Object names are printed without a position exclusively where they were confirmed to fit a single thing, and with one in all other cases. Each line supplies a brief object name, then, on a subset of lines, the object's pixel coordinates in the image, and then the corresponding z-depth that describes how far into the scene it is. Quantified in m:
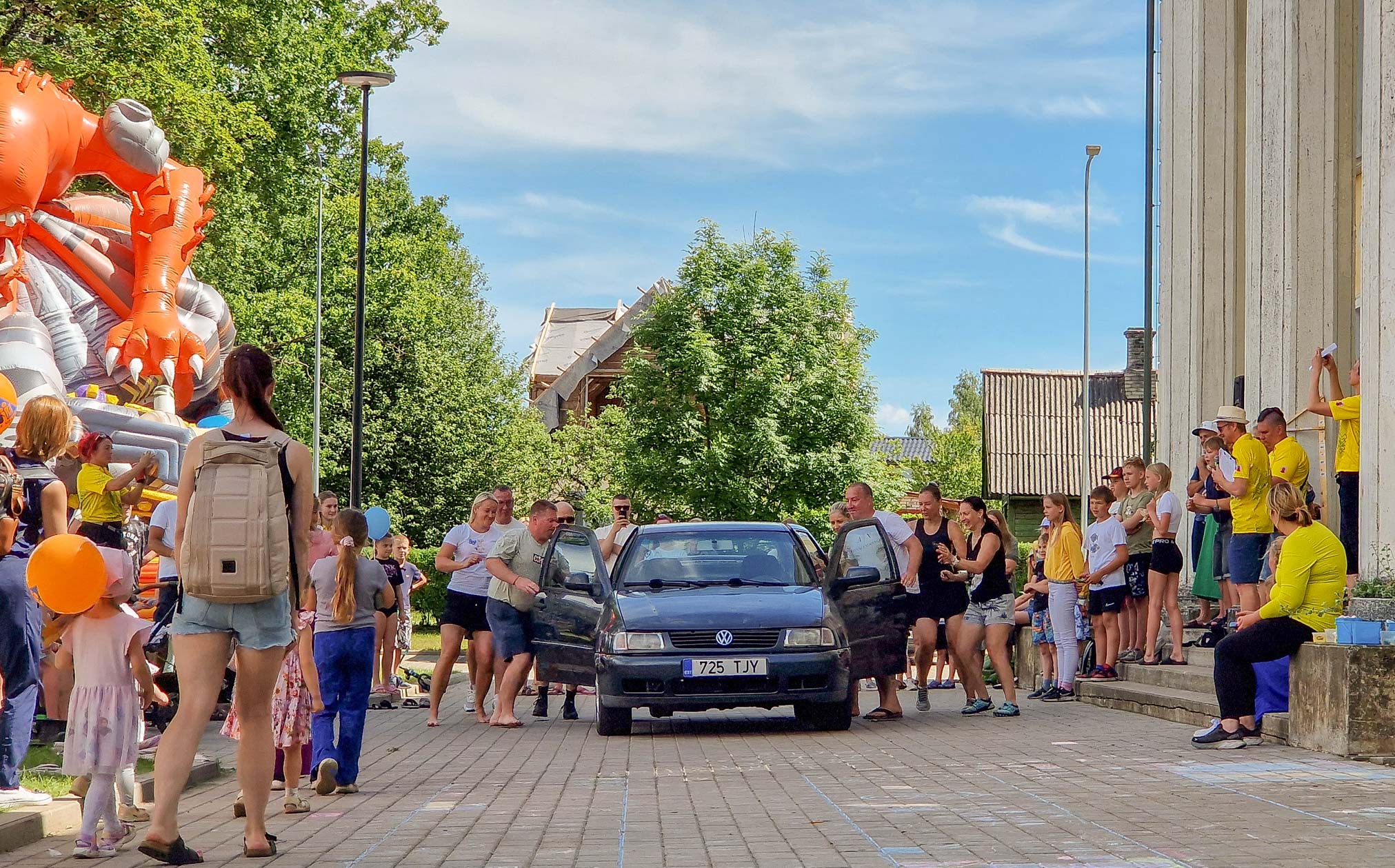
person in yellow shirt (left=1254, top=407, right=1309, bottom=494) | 13.89
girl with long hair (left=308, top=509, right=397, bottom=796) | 9.97
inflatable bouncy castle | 24.44
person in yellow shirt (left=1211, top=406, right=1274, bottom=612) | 13.50
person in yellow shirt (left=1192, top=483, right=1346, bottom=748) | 11.33
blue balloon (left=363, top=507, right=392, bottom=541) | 11.84
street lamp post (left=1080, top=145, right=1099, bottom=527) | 50.66
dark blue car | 13.57
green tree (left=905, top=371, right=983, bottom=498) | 91.12
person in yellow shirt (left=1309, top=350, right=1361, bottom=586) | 14.55
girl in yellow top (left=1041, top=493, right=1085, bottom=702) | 16.69
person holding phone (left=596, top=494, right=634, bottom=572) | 17.97
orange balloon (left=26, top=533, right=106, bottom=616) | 7.69
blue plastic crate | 10.74
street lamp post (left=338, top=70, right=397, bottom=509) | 28.03
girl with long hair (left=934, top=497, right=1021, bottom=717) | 15.77
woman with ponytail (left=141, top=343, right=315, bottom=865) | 7.20
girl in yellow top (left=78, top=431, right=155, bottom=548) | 12.70
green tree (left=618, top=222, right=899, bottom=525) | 51.69
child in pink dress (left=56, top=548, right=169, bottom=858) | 7.54
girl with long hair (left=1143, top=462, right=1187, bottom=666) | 15.67
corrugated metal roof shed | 68.06
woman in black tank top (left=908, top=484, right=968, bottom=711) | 15.89
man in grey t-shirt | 15.67
